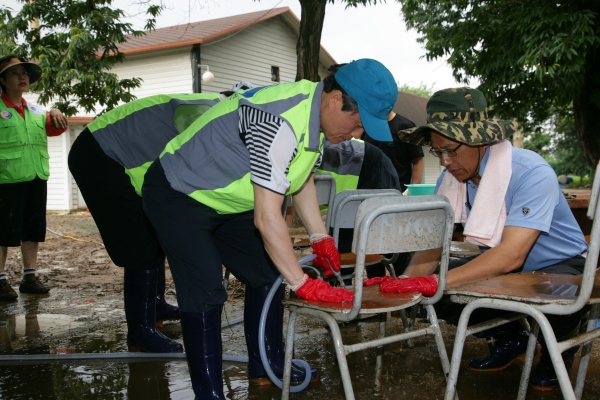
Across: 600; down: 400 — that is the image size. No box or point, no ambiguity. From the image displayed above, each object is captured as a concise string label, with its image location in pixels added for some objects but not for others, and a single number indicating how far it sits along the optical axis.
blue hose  2.65
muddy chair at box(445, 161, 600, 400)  1.87
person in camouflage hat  2.44
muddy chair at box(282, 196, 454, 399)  2.12
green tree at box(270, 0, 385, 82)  9.27
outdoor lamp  14.26
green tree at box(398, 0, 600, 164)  9.77
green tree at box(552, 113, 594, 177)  34.53
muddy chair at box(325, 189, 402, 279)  3.40
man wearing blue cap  2.32
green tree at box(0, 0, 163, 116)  9.56
